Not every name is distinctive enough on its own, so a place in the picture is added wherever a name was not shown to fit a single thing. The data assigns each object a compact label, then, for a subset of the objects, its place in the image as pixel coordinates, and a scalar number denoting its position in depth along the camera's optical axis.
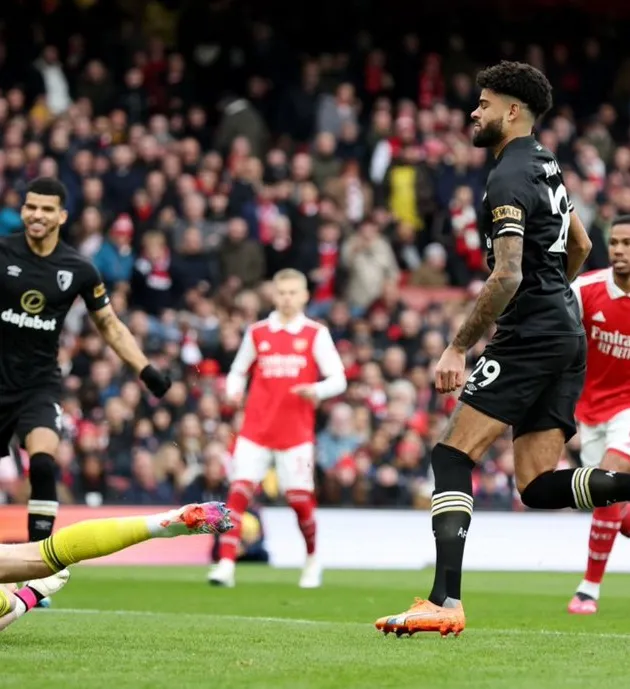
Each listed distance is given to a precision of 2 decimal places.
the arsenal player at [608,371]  20.56
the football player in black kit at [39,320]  19.86
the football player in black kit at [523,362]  14.76
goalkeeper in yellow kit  13.39
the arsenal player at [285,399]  25.17
